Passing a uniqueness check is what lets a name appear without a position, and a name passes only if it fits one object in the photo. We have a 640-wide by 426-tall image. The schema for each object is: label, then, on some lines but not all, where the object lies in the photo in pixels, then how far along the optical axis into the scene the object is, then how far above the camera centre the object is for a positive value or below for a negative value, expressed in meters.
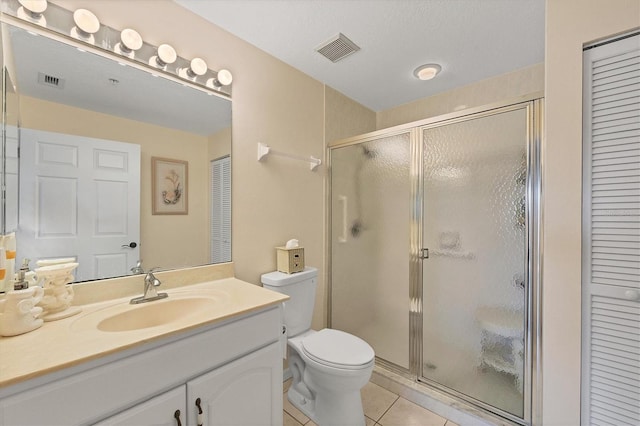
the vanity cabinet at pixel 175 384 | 0.66 -0.53
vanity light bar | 1.02 +0.78
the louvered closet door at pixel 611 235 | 1.02 -0.08
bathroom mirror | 1.00 +0.27
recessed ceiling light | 1.93 +1.09
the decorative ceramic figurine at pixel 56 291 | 0.94 -0.30
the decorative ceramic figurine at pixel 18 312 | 0.79 -0.32
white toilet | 1.37 -0.81
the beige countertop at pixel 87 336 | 0.66 -0.39
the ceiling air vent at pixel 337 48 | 1.63 +1.09
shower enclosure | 1.41 -0.24
